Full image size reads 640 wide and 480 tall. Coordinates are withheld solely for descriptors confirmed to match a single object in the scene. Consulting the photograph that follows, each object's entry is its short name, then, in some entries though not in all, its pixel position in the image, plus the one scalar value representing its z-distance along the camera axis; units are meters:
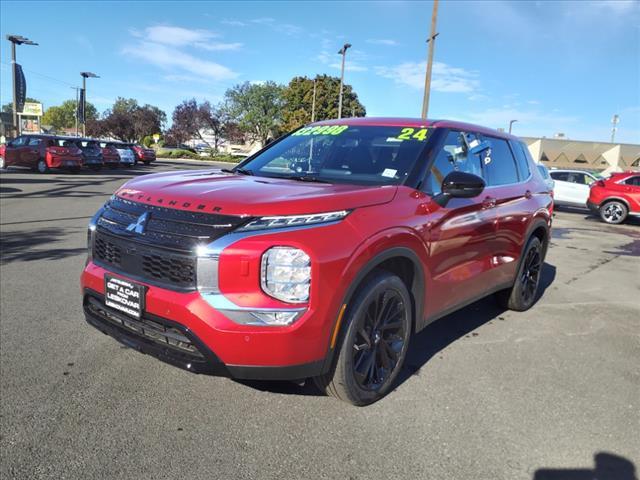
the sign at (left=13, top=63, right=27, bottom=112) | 31.02
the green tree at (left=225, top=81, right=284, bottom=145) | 73.25
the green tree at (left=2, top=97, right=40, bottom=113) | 136.01
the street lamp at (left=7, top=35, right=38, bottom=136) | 30.57
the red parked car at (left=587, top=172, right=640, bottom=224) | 15.35
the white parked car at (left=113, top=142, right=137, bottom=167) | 29.69
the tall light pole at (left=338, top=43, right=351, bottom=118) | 34.46
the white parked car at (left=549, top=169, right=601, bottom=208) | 18.34
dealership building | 51.03
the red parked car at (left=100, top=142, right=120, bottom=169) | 27.96
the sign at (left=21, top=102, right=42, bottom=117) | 55.31
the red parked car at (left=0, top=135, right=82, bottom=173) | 22.03
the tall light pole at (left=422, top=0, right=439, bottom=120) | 17.92
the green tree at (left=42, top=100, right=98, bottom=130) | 130.25
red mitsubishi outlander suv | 2.49
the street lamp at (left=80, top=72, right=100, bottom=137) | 46.00
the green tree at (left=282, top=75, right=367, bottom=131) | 65.94
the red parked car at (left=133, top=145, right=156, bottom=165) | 34.50
